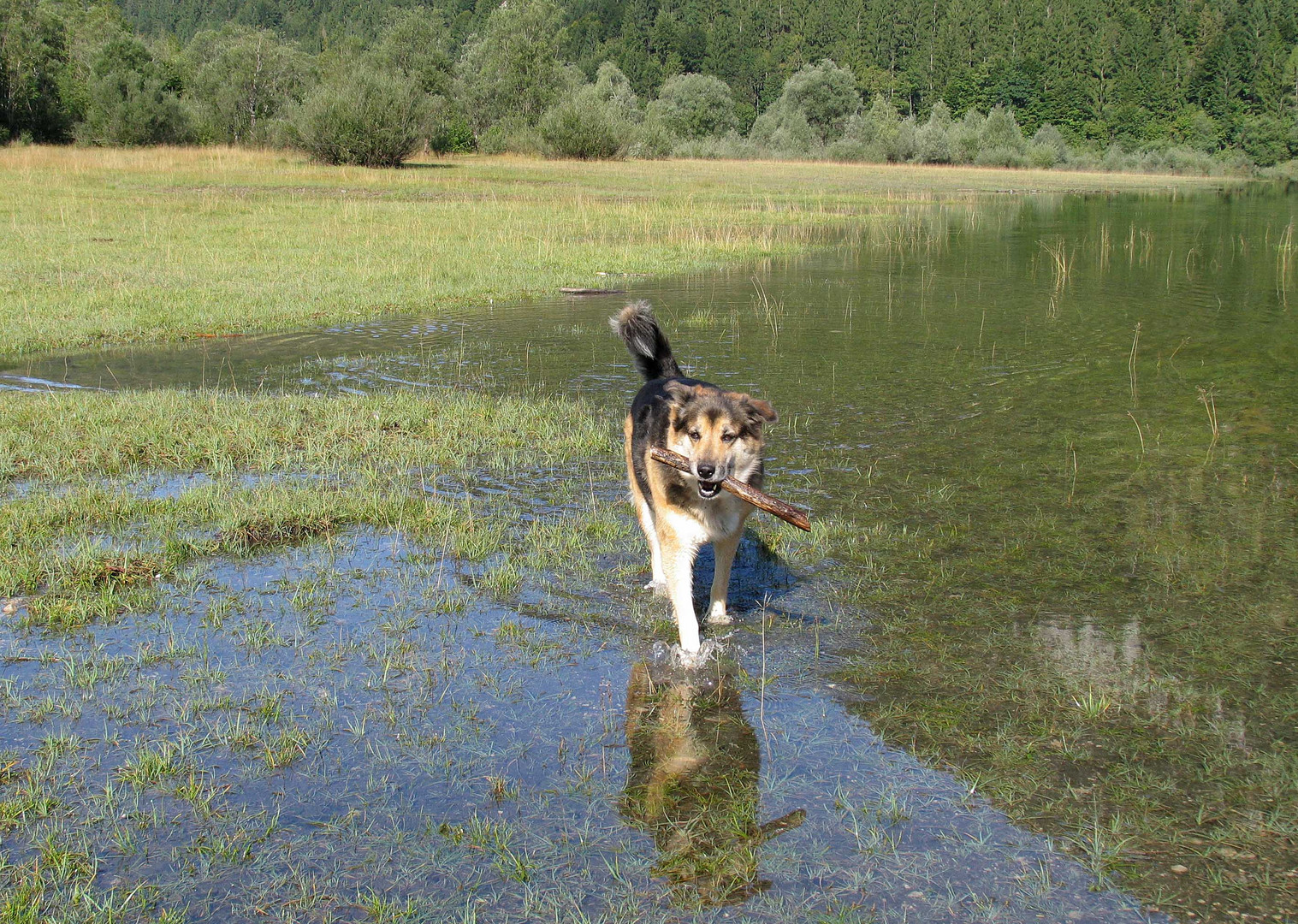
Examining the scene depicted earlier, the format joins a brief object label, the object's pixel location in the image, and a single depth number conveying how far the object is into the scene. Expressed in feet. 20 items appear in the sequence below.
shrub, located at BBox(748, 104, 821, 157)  237.04
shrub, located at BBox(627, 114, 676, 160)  189.06
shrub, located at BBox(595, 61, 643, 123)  222.07
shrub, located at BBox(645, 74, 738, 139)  257.34
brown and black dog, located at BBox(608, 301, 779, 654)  17.49
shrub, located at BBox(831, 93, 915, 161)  231.91
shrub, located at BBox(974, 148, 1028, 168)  235.20
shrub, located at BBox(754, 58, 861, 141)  268.00
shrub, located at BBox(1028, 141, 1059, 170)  237.86
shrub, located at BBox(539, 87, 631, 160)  170.09
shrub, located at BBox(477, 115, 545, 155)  176.55
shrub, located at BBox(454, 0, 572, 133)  212.64
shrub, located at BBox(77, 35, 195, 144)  151.94
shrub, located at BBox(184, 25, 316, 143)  171.53
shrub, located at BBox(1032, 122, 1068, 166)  245.24
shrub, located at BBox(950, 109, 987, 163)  240.32
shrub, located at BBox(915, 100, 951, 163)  239.30
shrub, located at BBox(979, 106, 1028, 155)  245.45
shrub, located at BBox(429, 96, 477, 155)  163.11
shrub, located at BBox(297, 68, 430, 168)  131.23
